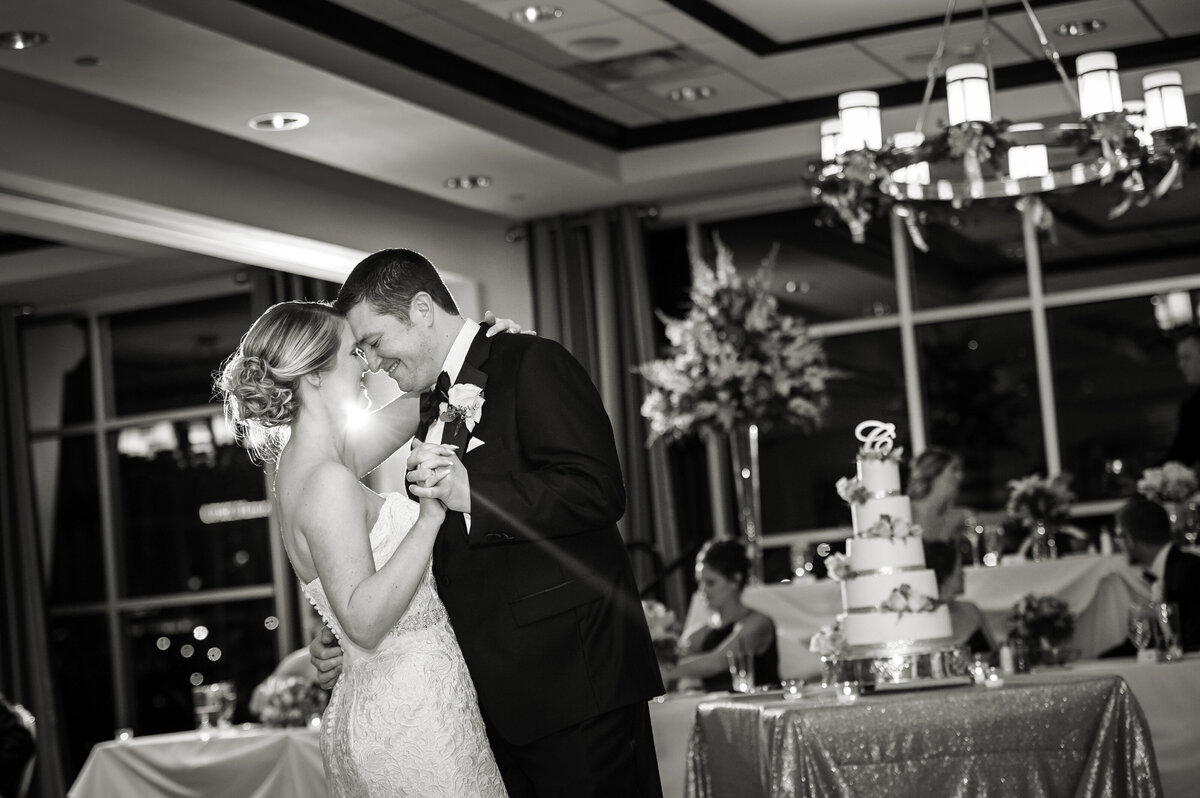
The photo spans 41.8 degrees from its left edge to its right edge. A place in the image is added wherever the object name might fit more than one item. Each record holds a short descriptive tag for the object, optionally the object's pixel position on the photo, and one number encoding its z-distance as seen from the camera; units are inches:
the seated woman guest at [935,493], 270.5
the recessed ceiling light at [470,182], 353.1
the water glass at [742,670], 212.4
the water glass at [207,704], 267.0
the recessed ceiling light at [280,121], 291.9
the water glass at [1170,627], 209.8
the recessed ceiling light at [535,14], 280.5
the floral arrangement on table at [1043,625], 221.3
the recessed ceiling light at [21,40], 236.1
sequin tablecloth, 161.3
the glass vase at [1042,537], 322.7
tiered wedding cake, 176.1
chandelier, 229.3
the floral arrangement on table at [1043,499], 321.1
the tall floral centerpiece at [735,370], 347.3
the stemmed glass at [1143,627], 212.8
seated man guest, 235.0
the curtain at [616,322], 399.5
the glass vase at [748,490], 356.8
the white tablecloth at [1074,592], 301.1
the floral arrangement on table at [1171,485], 292.8
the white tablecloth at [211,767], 245.9
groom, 122.6
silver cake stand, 174.4
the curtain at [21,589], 422.3
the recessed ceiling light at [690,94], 343.6
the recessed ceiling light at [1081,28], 314.7
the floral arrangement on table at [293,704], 253.3
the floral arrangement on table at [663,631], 254.2
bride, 124.0
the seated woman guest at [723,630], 253.0
